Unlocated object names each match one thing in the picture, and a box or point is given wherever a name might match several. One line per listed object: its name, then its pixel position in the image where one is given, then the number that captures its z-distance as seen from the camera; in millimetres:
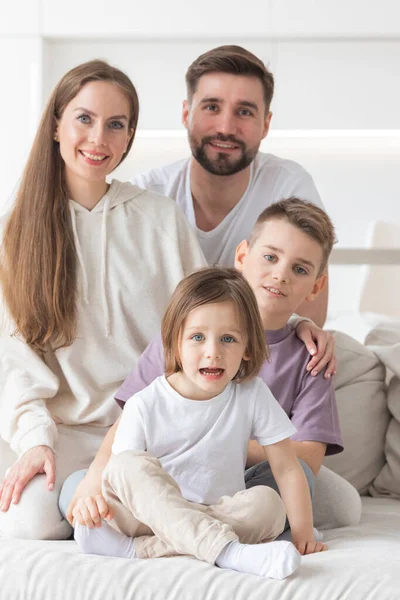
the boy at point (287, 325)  1982
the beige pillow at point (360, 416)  2238
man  2480
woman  2102
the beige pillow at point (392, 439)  2231
